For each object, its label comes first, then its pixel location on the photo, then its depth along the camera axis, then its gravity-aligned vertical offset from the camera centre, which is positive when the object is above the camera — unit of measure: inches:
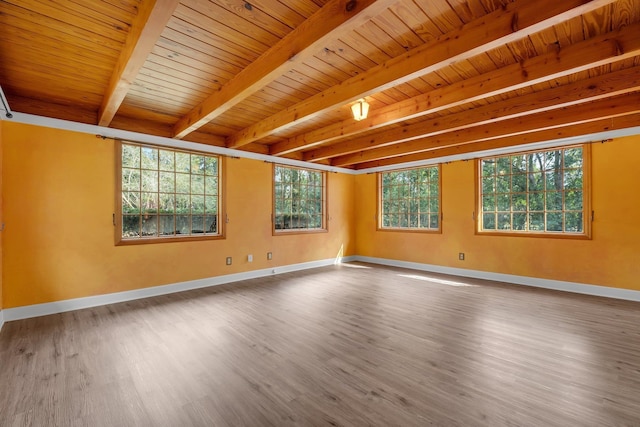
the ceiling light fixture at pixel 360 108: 122.6 +46.2
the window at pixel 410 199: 224.8 +11.9
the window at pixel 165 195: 151.2 +10.7
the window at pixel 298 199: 219.0 +11.2
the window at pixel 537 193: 165.9 +12.9
